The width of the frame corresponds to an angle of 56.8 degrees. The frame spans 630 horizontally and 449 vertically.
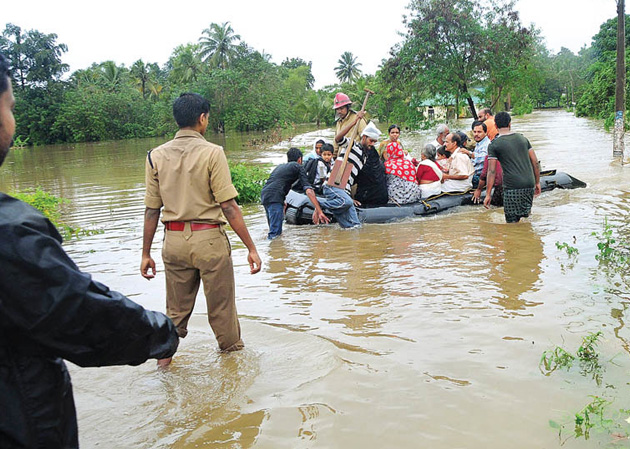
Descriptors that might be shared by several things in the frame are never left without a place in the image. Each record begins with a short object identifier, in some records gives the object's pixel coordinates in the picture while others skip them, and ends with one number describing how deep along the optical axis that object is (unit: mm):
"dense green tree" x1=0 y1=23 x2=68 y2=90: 52469
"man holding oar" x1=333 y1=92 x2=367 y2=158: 9148
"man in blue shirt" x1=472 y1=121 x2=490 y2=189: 10078
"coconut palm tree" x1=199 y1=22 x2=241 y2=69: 56094
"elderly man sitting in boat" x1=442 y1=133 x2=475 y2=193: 10195
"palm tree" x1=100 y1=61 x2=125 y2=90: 62219
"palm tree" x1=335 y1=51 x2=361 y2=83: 85062
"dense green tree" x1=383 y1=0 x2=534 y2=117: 19406
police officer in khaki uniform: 3955
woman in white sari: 10117
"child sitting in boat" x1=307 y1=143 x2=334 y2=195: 9758
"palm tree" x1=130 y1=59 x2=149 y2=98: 67875
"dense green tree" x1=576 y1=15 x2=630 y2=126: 30422
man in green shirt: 7719
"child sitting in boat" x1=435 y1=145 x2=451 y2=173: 10602
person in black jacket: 1476
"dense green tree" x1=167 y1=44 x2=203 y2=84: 58312
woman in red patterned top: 9875
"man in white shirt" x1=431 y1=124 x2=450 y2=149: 11289
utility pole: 15586
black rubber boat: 9586
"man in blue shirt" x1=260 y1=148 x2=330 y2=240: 8773
